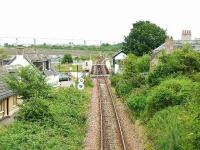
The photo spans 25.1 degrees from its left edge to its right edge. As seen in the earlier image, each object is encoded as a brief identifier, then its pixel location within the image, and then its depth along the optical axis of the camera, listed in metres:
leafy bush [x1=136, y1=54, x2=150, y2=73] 57.31
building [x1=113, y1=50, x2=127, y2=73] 86.04
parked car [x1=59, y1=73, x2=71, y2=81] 71.07
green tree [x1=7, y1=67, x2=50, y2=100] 31.84
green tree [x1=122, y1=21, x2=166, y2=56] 75.25
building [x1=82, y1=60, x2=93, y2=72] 103.72
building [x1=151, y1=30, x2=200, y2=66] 46.25
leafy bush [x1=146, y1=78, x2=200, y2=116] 27.53
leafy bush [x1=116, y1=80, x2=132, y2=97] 46.34
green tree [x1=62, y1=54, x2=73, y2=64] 133.50
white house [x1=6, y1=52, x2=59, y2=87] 54.87
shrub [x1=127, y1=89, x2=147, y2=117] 34.34
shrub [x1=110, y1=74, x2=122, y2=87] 63.47
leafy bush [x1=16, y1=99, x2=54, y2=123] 27.86
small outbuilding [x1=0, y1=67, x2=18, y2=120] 33.50
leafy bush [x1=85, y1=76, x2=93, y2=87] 66.12
